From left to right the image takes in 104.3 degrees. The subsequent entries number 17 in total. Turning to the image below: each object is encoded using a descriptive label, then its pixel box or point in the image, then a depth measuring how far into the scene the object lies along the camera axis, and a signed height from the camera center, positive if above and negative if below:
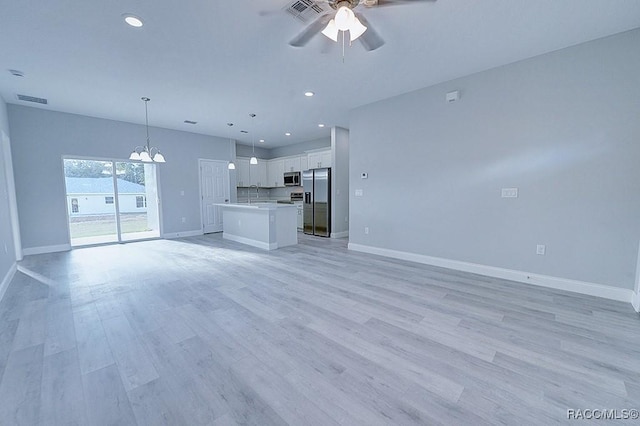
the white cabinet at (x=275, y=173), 8.55 +0.71
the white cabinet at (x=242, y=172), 8.27 +0.68
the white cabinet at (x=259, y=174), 8.68 +0.67
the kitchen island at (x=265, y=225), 5.32 -0.73
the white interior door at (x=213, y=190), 7.28 +0.07
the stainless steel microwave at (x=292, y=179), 7.98 +0.46
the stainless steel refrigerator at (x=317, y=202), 6.64 -0.25
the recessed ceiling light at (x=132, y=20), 2.33 +1.66
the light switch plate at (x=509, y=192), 3.30 +0.00
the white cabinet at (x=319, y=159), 7.15 +0.99
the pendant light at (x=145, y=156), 4.21 +0.64
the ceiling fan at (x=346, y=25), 1.79 +1.40
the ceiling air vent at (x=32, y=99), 4.29 +1.65
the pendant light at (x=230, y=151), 7.75 +1.29
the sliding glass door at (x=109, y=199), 5.72 -0.17
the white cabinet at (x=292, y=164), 7.98 +0.94
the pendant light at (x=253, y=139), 5.50 +1.67
